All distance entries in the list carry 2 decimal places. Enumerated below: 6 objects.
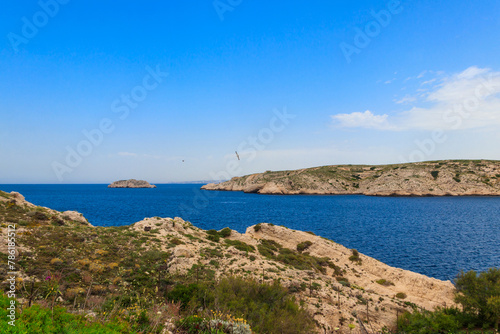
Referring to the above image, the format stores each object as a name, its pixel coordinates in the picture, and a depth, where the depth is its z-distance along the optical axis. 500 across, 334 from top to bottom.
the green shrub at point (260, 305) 12.82
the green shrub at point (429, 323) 15.67
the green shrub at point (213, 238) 34.93
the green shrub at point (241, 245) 33.03
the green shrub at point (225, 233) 38.99
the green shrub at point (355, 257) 36.58
